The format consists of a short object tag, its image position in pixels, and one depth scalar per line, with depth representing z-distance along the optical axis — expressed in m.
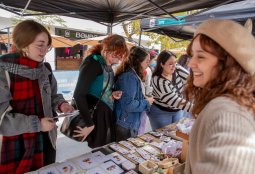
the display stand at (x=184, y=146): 1.46
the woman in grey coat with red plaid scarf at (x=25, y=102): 1.38
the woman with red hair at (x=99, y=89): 1.74
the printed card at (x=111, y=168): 1.33
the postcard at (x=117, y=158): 1.45
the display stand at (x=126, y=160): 1.33
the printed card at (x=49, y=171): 1.29
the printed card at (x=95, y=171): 1.30
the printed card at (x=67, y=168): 1.31
